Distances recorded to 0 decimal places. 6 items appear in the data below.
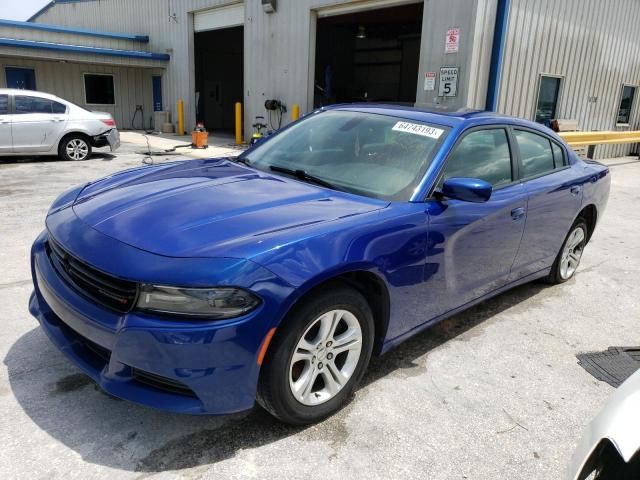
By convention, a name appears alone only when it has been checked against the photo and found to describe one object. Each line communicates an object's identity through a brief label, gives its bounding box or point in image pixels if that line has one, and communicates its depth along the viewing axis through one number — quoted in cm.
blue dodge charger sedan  215
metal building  1114
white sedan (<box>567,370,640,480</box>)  139
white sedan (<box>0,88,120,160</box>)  1045
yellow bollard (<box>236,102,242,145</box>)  1653
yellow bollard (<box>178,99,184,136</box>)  1962
